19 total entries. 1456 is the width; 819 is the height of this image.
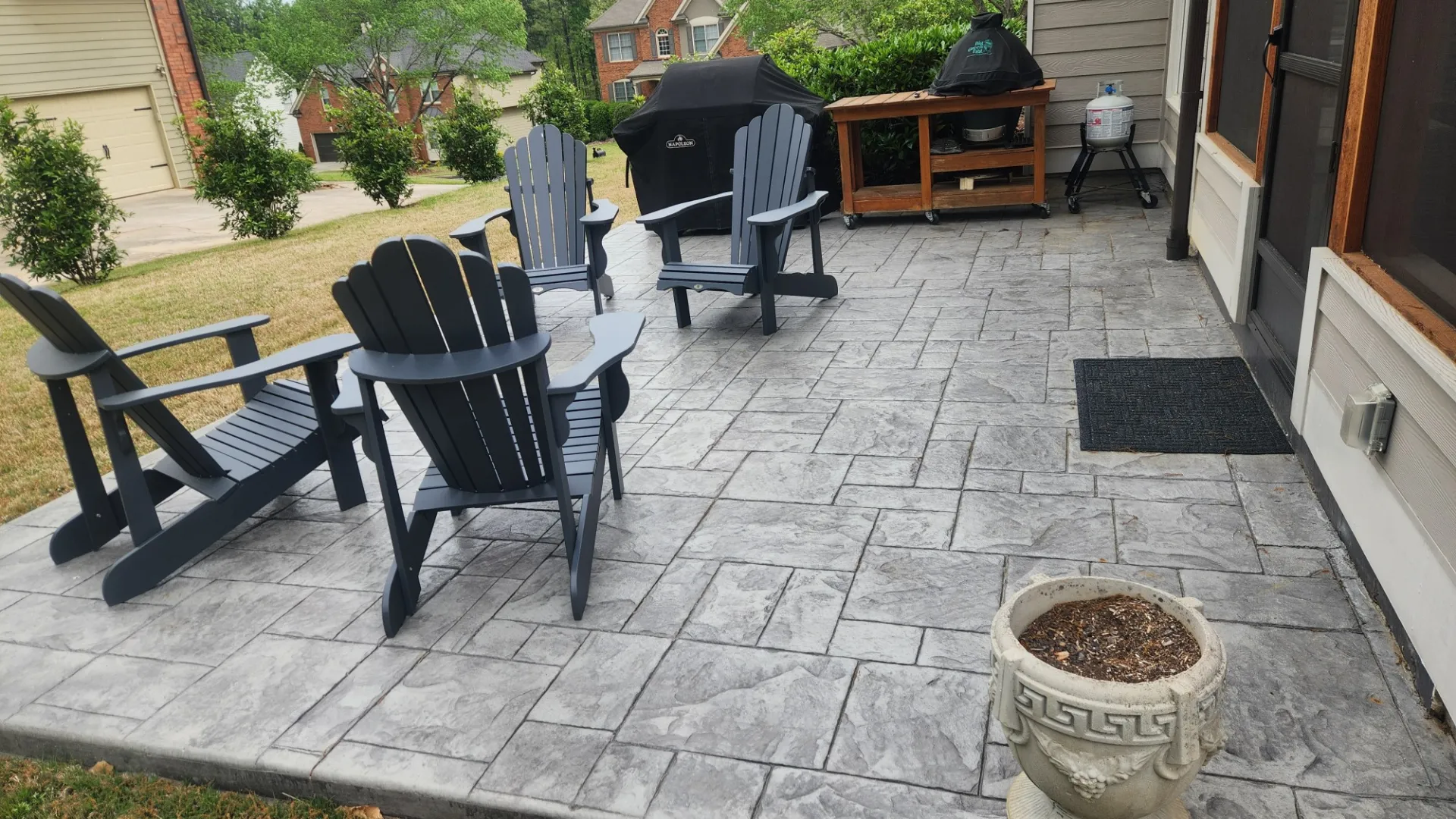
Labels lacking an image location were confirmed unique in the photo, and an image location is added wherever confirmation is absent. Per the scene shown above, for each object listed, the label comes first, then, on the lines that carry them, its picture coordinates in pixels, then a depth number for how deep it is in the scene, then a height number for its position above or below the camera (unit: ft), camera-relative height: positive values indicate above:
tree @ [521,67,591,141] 60.90 -0.55
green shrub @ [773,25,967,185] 24.20 -0.27
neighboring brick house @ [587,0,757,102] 115.85 +5.89
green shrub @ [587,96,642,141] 88.33 -2.42
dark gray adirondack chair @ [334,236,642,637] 7.50 -2.25
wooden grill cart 20.54 -2.18
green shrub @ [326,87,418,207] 37.09 -1.24
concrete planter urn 4.45 -3.05
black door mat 10.16 -3.98
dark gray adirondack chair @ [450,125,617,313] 17.87 -1.87
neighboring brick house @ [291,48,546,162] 109.50 +0.80
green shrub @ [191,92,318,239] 32.50 -1.53
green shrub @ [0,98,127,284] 26.53 -1.55
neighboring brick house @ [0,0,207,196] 50.57 +3.18
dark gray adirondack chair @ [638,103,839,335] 15.33 -2.19
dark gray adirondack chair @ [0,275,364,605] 8.93 -3.23
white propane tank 20.38 -1.53
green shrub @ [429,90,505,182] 47.24 -1.65
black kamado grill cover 19.79 -0.20
